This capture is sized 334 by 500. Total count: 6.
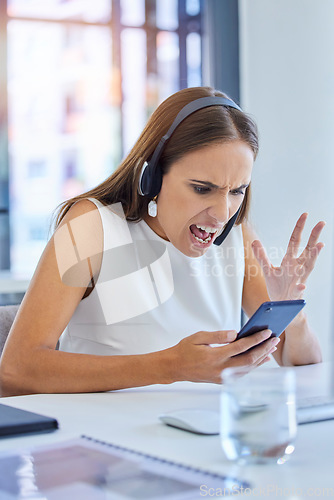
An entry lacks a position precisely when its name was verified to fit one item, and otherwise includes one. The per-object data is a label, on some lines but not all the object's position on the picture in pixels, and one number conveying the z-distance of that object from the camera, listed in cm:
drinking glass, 139
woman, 190
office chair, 199
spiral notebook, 135
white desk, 138
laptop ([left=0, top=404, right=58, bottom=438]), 152
